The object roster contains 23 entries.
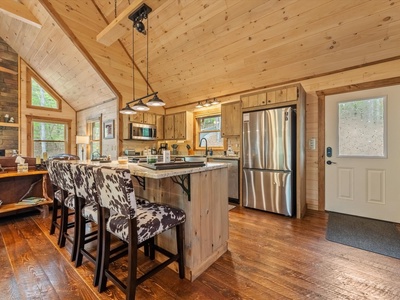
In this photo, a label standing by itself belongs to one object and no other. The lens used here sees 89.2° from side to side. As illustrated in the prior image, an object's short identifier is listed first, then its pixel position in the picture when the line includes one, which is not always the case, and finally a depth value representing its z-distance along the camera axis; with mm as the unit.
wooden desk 3111
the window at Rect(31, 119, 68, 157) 6176
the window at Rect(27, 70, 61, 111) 6020
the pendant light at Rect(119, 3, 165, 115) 2268
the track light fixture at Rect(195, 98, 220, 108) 4962
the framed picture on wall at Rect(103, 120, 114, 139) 5314
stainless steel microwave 5224
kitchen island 1758
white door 3016
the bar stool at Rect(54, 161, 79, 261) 2027
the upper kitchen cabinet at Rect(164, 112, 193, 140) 5551
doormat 2311
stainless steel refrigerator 3326
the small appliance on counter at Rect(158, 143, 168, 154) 6158
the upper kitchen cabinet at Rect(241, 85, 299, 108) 3326
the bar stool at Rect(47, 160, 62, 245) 2391
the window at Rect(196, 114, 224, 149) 5336
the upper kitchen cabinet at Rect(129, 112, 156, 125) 5320
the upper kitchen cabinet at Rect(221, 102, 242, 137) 4430
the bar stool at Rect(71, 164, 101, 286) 1673
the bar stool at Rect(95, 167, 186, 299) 1365
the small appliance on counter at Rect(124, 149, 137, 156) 5077
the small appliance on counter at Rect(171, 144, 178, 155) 6015
